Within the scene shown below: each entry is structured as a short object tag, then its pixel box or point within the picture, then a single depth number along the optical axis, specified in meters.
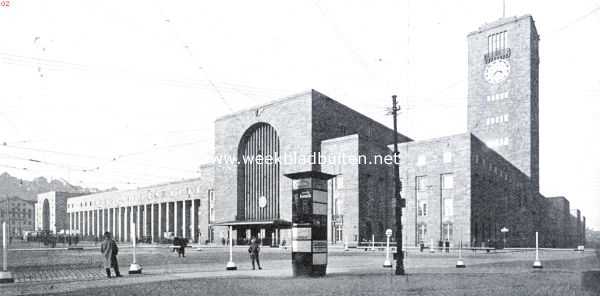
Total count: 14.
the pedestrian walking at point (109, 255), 17.11
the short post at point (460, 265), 22.98
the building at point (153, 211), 76.12
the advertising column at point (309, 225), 17.25
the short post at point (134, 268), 18.61
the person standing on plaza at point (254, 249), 21.22
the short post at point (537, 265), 22.59
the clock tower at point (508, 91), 66.81
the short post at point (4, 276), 15.66
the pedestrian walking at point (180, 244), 31.79
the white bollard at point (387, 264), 22.20
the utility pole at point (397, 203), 18.31
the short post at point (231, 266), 20.34
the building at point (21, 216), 129.12
